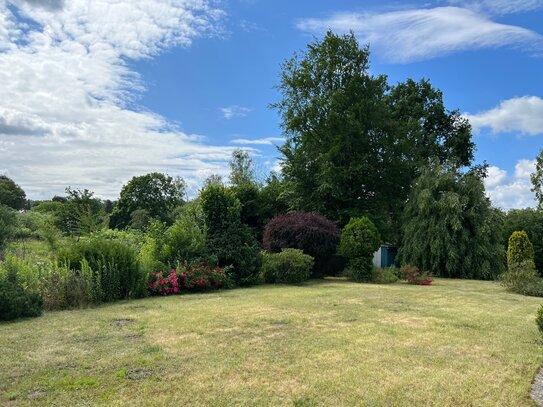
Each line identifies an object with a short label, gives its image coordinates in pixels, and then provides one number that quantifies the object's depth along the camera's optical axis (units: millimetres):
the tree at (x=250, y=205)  20422
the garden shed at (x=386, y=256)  22875
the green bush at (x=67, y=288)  8648
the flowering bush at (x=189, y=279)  11125
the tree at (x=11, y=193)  47325
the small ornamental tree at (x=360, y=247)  15172
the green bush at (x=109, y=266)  9648
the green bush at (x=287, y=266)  13859
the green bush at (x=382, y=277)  15133
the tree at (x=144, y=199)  49469
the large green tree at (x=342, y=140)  22312
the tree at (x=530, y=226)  23312
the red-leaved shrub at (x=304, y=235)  16188
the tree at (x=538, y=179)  32312
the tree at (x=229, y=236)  13383
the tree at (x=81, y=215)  12977
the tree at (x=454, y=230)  18625
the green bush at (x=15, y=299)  7348
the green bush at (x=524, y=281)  12344
